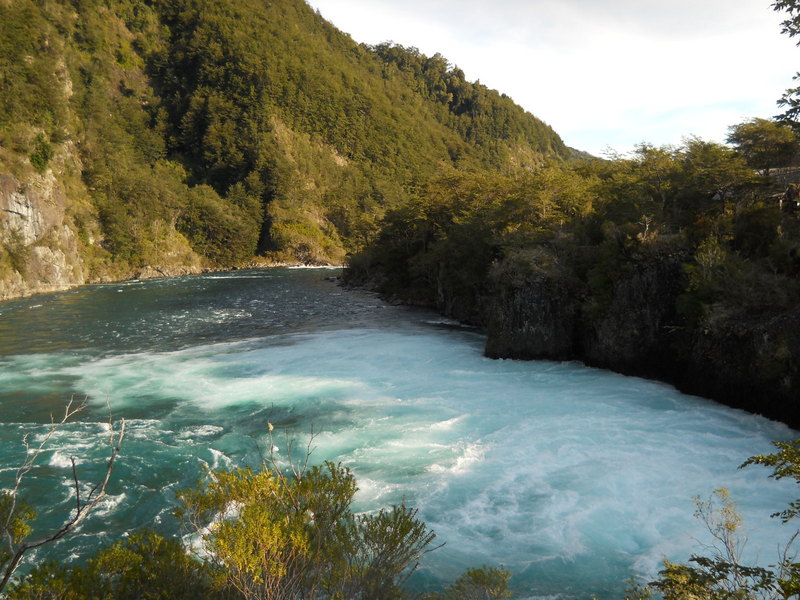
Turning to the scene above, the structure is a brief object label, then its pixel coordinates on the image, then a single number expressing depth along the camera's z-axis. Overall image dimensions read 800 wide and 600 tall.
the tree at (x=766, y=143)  20.80
